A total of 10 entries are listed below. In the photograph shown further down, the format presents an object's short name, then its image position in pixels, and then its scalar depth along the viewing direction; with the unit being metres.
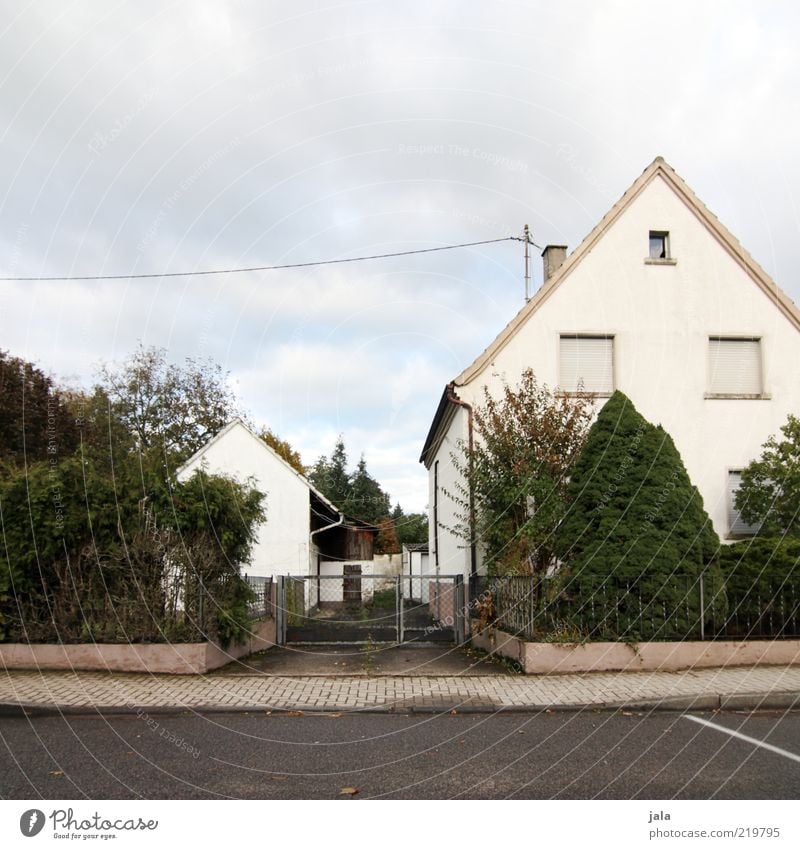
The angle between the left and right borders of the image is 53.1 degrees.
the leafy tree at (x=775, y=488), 15.43
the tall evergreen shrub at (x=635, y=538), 11.48
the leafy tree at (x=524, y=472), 13.81
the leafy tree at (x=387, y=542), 65.31
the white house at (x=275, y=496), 26.38
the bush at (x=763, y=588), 12.05
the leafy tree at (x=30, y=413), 27.16
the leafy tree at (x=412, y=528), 54.12
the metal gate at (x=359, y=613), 15.32
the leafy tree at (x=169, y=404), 37.56
